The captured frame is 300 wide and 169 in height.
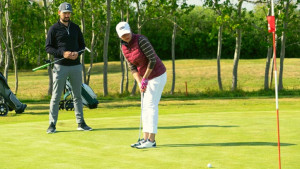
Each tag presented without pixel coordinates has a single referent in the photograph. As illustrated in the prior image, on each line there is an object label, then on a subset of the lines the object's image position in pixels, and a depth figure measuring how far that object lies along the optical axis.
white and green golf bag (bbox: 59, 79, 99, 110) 19.55
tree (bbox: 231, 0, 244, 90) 34.47
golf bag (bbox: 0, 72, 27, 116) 17.41
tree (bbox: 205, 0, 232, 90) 31.75
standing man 10.64
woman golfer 8.57
